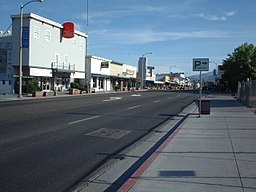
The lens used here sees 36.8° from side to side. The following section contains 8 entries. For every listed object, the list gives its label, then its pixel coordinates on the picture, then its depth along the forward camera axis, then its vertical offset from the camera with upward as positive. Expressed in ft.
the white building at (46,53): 162.40 +13.49
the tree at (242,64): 211.00 +11.62
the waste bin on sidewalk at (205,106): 68.62 -3.95
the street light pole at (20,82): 125.49 -0.17
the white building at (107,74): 236.43 +6.27
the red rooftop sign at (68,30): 192.24 +26.11
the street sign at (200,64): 65.67 +3.45
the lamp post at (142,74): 346.99 +8.96
